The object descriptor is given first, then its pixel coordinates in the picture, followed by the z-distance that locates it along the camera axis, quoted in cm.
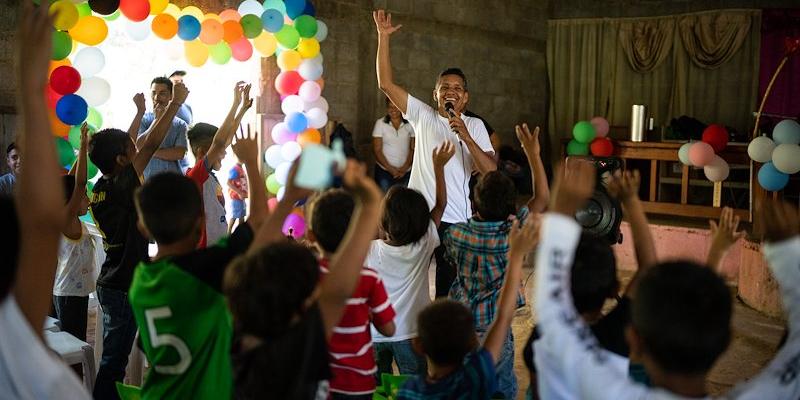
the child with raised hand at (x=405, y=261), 232
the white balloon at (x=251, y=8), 480
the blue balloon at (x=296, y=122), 531
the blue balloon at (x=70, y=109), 359
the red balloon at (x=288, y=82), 534
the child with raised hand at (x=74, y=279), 297
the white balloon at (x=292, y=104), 539
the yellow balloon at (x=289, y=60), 521
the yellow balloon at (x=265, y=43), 487
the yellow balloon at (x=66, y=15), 360
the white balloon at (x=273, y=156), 535
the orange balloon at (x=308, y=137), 540
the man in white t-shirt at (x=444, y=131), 327
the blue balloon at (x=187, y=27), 432
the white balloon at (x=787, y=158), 492
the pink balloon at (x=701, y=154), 575
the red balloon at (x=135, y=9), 391
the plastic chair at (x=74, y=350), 219
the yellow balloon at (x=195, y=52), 445
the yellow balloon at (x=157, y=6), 416
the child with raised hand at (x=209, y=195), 343
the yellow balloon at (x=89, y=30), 376
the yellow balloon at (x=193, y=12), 446
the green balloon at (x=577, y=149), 735
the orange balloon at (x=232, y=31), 459
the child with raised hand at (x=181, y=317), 145
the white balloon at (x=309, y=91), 535
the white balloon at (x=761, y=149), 525
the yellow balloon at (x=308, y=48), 525
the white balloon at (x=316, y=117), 542
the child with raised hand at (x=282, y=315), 124
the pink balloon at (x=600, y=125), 746
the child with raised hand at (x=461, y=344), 154
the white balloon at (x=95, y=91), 384
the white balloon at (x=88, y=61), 383
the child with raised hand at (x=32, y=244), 113
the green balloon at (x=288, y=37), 500
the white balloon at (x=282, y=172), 512
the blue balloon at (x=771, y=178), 518
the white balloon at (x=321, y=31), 541
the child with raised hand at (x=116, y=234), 253
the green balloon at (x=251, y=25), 468
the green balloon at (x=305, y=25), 510
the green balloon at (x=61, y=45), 360
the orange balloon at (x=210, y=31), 448
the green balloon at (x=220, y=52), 459
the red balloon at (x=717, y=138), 606
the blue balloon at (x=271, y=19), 482
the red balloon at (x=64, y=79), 365
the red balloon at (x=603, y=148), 704
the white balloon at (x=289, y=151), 524
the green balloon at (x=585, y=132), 726
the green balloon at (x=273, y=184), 533
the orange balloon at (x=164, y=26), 417
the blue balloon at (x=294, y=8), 507
